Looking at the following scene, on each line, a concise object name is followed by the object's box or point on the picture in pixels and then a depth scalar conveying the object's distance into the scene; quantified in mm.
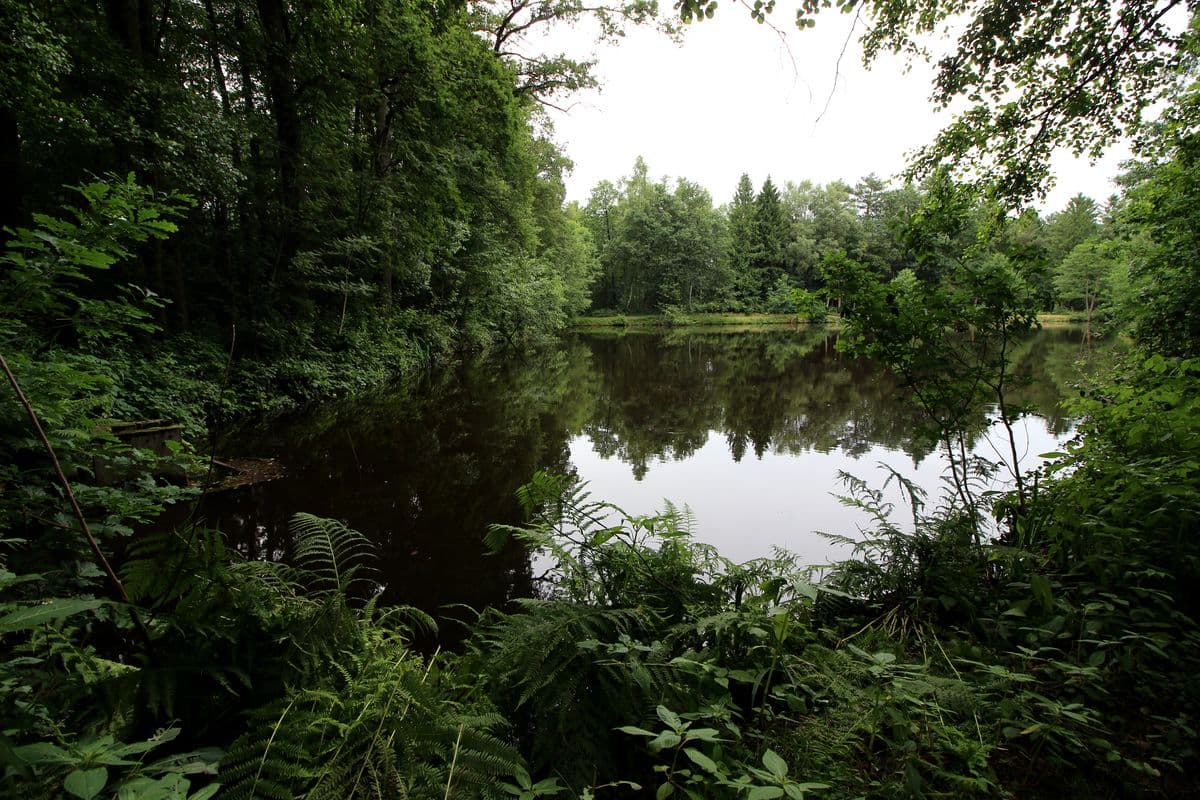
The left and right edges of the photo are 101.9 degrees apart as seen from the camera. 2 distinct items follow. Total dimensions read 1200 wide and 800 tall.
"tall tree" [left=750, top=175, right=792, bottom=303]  52125
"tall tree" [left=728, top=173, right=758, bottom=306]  51906
